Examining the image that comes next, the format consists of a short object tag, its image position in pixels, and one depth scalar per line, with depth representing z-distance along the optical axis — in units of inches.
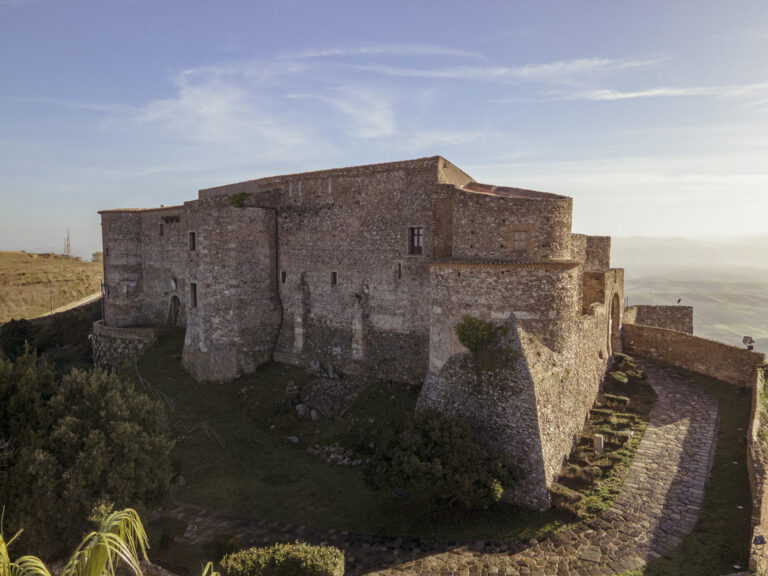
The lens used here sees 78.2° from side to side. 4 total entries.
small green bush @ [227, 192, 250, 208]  956.7
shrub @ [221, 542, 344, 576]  434.3
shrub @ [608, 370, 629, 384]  907.5
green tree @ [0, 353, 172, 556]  466.3
